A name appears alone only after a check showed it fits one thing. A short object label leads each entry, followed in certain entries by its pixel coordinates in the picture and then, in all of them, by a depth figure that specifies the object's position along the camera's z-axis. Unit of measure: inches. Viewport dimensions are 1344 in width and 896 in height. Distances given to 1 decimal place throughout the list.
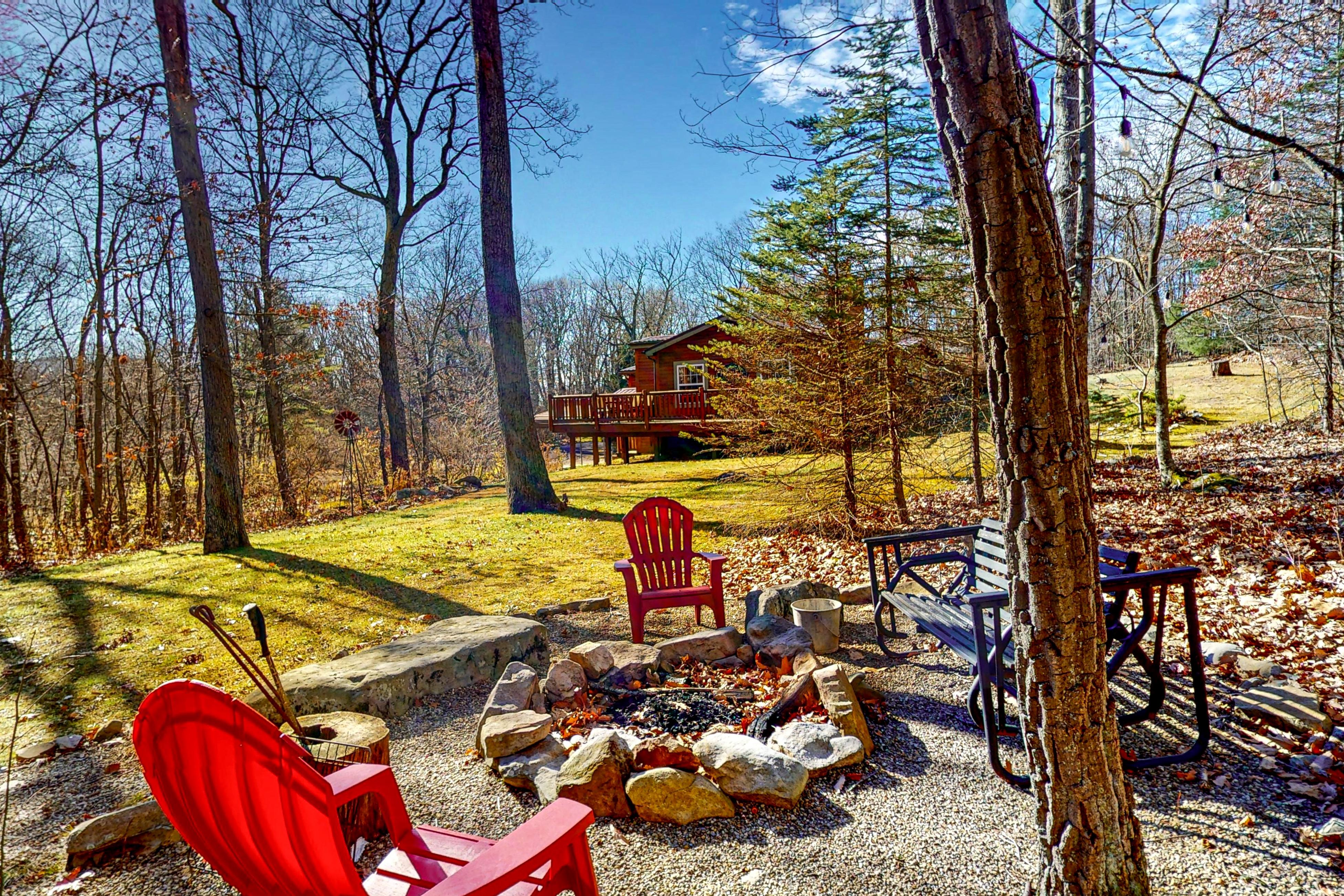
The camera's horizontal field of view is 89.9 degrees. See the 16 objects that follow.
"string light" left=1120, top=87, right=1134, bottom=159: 115.5
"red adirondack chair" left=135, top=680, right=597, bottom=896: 53.7
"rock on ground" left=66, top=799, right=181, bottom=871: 93.4
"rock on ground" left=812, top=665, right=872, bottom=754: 113.3
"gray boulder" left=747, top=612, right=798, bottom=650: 158.7
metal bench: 101.2
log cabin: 675.4
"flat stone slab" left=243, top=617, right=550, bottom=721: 133.8
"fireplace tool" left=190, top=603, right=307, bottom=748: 79.2
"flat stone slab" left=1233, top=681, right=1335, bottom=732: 105.6
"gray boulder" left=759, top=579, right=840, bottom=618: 176.6
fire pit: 99.0
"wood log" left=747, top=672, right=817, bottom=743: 118.3
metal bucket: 158.7
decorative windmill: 552.4
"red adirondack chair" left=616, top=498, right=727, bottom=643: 183.9
